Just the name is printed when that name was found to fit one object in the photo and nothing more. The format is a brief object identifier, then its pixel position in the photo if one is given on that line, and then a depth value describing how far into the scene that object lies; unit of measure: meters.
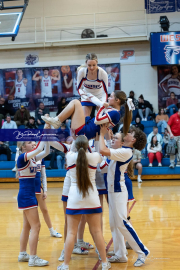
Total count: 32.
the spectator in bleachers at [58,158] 11.12
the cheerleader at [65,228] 4.47
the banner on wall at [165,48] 13.39
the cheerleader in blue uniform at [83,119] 4.11
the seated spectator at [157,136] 11.16
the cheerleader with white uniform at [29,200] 4.12
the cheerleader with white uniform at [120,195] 4.04
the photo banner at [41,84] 14.64
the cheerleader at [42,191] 5.11
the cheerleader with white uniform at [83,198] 3.66
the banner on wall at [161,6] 12.36
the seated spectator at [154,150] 11.08
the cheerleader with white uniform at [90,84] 4.80
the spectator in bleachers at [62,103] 13.82
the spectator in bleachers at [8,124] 12.47
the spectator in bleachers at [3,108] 14.32
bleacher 10.95
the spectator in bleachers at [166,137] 11.19
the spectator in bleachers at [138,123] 12.10
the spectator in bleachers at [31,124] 12.24
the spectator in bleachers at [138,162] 10.70
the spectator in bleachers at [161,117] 12.55
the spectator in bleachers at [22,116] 13.45
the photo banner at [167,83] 14.50
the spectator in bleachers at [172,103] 13.45
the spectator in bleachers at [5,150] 11.58
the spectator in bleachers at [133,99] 13.71
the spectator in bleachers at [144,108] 13.48
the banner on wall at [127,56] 14.59
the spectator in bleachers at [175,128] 11.05
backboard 5.42
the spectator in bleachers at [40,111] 13.70
